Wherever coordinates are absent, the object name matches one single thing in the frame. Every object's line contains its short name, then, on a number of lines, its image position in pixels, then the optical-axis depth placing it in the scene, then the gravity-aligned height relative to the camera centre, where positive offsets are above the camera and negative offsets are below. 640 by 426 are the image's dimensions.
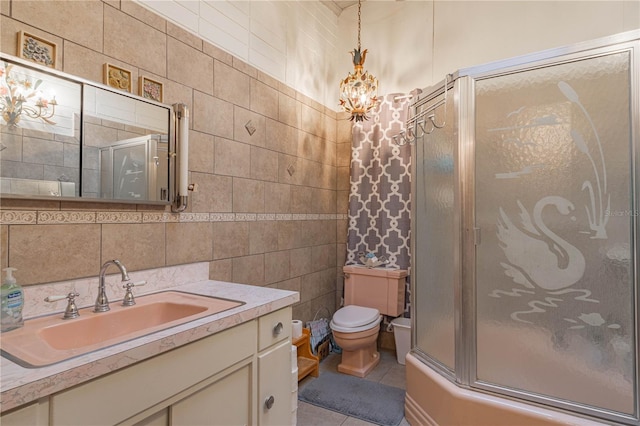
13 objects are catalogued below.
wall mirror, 1.22 +0.31
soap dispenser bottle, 1.10 -0.29
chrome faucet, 1.33 -0.31
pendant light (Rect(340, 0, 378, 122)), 2.86 +1.05
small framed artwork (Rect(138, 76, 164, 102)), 1.67 +0.63
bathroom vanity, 0.78 -0.47
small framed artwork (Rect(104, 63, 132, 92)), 1.52 +0.63
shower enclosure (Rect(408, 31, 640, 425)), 1.55 -0.12
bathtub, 1.61 -0.96
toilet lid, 2.57 -0.78
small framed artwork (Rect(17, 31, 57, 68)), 1.27 +0.63
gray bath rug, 2.13 -1.23
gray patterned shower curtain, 3.06 +0.25
